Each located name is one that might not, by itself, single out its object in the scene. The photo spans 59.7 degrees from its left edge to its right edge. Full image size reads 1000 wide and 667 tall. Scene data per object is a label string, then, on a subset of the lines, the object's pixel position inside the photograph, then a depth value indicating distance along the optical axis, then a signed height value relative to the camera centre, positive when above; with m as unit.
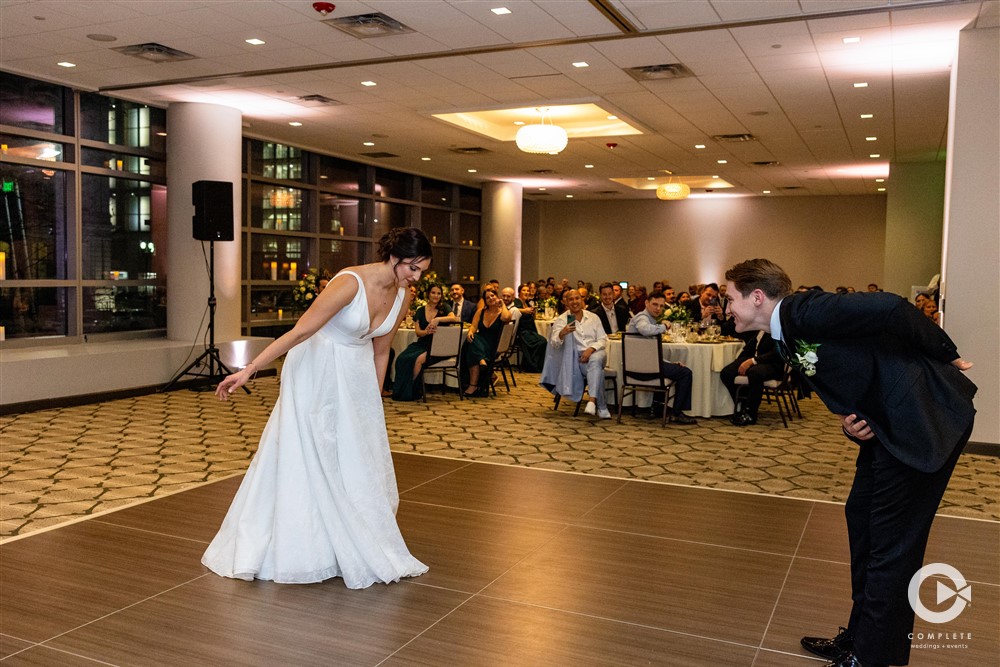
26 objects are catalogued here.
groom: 2.63 -0.36
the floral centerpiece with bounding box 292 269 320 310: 12.57 -0.30
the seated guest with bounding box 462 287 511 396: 10.70 -0.87
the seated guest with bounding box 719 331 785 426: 8.84 -0.95
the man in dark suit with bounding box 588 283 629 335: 11.55 -0.49
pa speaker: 10.52 +0.68
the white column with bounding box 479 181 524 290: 20.08 +0.90
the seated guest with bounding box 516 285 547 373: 12.95 -1.05
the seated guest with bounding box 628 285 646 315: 15.56 -0.50
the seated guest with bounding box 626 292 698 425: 8.69 -0.95
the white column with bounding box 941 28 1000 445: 7.53 +0.54
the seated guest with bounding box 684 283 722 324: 10.40 -0.41
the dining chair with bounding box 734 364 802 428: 8.92 -1.20
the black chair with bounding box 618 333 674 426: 8.66 -0.90
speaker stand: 10.76 -1.24
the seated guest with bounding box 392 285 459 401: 10.27 -0.97
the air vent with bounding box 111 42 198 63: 8.54 +2.10
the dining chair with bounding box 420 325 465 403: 10.18 -0.92
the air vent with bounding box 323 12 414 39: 7.36 +2.09
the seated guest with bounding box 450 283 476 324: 11.06 -0.45
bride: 4.02 -0.92
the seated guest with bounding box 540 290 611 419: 9.20 -0.82
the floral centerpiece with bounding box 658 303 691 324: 9.57 -0.44
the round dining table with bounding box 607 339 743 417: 9.17 -0.95
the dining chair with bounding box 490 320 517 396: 11.08 -0.98
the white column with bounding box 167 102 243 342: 11.29 +0.88
